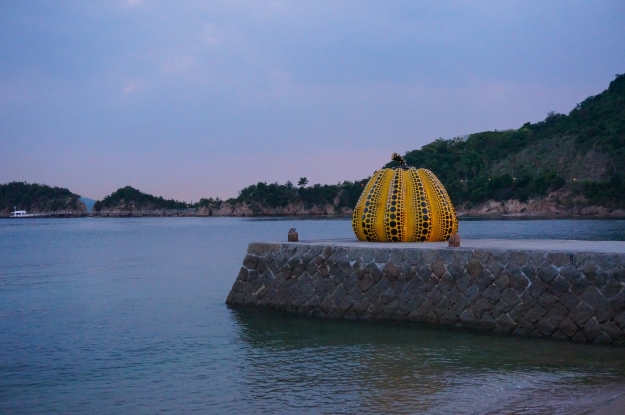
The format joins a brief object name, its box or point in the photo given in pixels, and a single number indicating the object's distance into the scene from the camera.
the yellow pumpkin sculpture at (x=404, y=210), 20.23
